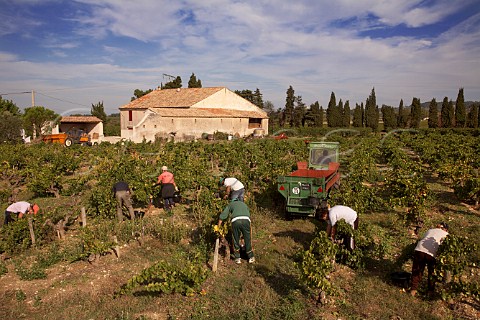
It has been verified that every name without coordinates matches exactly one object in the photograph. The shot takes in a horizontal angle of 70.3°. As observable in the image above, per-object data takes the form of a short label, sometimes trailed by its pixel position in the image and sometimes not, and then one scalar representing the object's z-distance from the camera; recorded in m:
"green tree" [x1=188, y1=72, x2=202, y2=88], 54.50
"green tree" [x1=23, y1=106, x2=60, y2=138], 31.50
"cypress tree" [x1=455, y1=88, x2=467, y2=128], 46.29
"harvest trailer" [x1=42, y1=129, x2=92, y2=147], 29.78
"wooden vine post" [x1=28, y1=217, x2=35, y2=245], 7.47
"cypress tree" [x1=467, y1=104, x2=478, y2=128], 45.28
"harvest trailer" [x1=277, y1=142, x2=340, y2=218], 8.80
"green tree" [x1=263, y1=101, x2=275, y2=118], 87.10
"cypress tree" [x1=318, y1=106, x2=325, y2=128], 54.66
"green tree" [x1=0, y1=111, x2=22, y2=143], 28.39
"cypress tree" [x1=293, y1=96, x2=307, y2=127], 56.69
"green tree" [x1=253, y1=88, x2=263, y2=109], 68.07
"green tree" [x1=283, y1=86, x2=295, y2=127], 56.71
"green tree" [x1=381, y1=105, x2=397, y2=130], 51.28
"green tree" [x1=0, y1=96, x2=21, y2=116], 39.41
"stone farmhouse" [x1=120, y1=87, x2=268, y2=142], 32.59
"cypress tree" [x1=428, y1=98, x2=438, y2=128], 48.28
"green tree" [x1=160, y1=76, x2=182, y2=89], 52.84
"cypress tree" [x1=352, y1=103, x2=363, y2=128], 52.78
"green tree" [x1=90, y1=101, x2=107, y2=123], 60.52
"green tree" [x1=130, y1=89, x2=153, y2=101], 52.31
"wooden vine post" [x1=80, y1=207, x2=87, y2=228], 8.02
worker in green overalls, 6.54
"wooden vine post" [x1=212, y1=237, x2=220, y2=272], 6.31
